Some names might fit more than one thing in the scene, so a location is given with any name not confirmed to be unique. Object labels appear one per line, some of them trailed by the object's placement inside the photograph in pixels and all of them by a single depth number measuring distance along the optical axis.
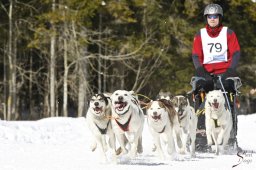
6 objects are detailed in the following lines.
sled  16.48
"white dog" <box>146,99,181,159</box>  14.27
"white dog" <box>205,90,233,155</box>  15.77
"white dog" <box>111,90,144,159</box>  14.02
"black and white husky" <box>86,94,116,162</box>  13.88
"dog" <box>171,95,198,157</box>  16.02
